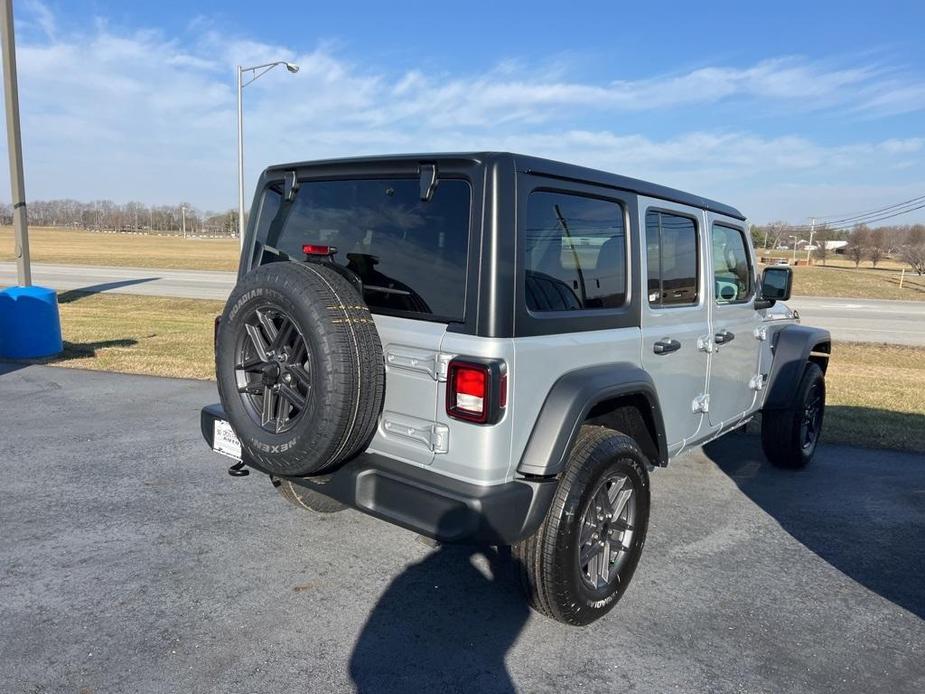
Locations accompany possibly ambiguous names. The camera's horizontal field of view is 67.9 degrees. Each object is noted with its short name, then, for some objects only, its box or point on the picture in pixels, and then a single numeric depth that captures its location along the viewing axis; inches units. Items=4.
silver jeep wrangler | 103.0
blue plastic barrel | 340.5
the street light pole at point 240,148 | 878.4
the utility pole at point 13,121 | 377.4
